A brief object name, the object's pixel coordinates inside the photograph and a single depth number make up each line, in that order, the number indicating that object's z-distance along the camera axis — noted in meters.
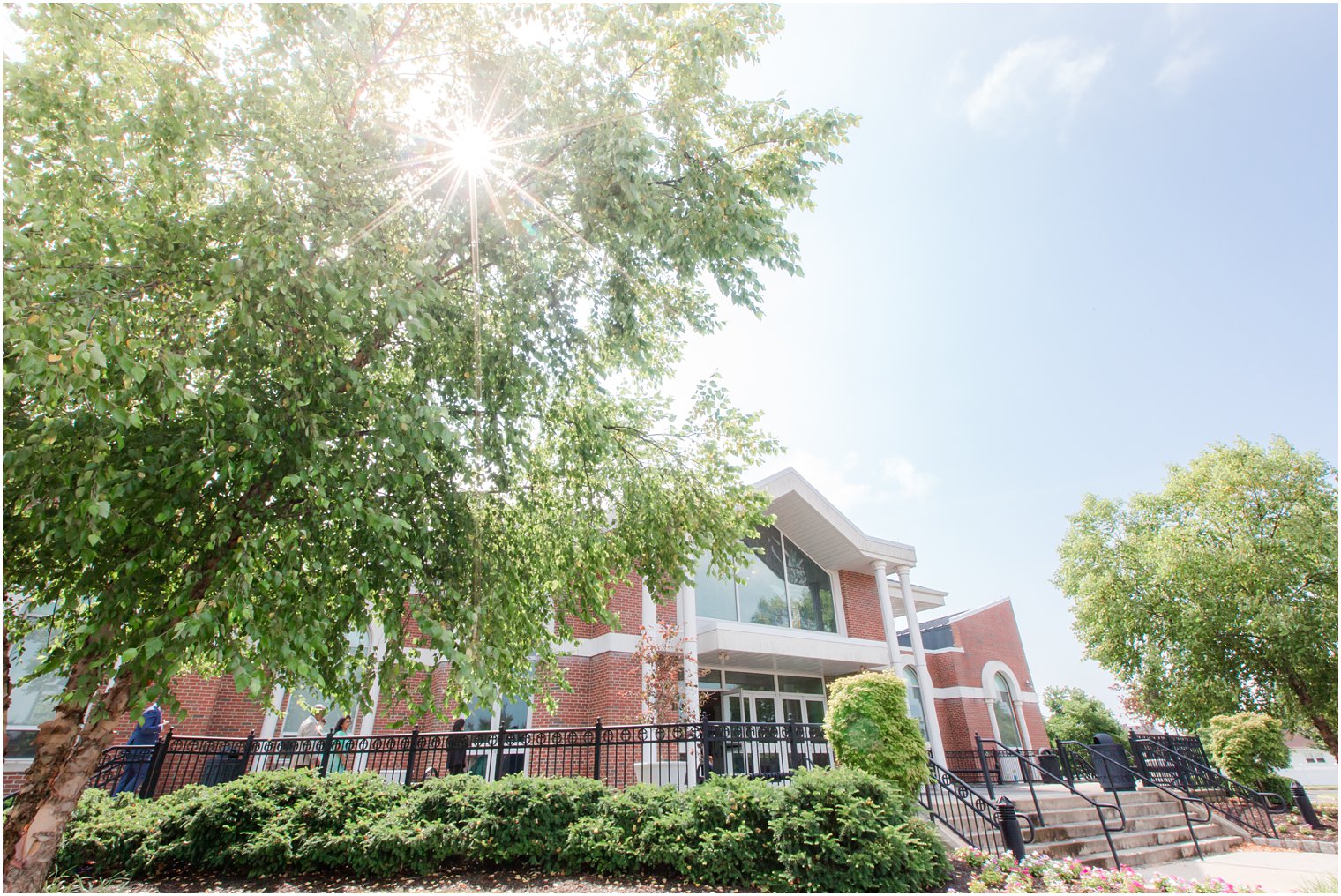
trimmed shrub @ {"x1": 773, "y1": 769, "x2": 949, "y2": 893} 6.34
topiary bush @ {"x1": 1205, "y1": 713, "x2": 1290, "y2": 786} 14.41
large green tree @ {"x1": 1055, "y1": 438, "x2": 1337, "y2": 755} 16.86
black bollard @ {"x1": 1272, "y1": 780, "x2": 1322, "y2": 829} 12.31
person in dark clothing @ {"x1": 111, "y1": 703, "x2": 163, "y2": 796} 9.28
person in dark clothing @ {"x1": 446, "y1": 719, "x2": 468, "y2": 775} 9.99
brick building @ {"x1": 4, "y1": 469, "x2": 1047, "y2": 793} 12.41
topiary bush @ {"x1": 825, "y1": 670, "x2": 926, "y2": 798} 8.41
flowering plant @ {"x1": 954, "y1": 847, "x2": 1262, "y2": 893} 5.95
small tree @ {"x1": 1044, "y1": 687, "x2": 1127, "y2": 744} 29.42
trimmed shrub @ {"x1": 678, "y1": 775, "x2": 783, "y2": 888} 6.57
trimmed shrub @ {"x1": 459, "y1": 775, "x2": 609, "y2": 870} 7.21
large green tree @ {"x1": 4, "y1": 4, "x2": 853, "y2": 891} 3.71
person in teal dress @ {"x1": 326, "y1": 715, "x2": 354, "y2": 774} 9.80
